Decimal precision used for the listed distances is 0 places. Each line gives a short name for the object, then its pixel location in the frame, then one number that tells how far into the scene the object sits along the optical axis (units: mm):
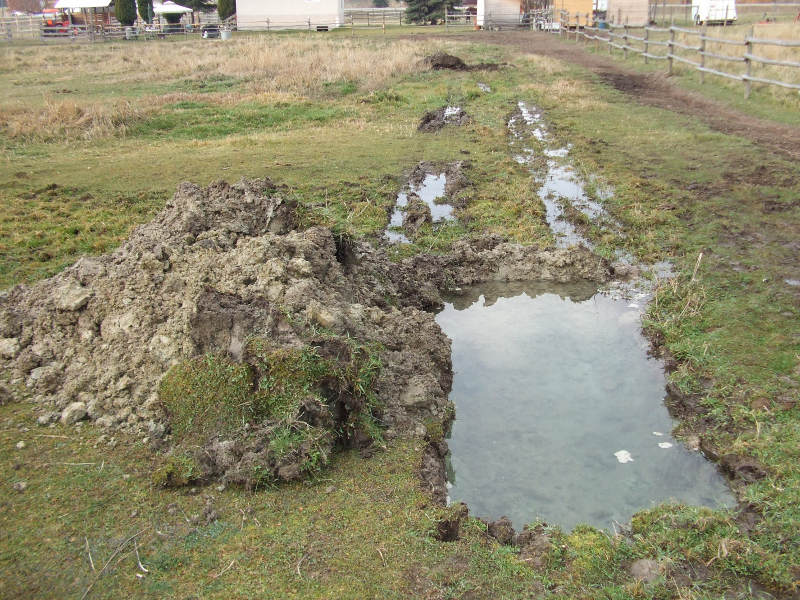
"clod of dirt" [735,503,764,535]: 4320
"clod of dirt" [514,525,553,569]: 4109
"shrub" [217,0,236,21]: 47625
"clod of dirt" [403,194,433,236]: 9922
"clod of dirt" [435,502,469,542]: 4195
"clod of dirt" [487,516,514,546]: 4336
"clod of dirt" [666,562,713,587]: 3877
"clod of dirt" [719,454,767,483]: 4805
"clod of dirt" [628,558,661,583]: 3924
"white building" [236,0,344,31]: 45875
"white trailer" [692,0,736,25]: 35188
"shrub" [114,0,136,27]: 46781
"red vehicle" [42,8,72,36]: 45531
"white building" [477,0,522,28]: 43031
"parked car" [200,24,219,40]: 43072
